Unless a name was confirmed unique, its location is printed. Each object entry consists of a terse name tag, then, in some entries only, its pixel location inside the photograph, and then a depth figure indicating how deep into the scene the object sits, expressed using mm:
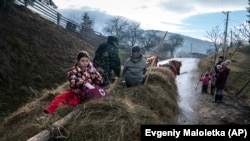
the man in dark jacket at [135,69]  5594
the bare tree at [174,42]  53902
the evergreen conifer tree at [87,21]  36609
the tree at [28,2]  11997
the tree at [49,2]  13706
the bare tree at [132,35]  41305
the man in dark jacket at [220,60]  9001
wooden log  2933
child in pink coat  10255
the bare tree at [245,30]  16810
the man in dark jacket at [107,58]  5786
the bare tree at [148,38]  43795
